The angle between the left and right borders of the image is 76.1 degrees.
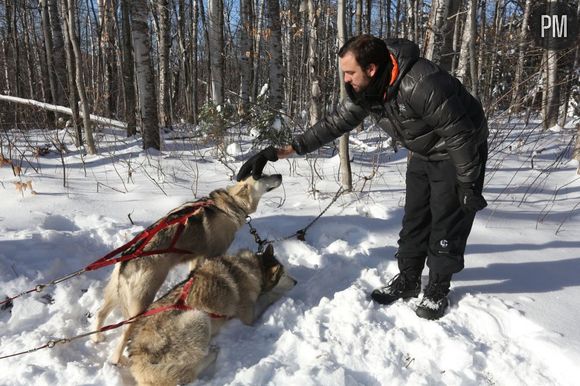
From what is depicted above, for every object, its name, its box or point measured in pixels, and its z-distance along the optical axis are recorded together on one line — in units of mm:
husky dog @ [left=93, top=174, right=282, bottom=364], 3054
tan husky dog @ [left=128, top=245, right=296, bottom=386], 2500
